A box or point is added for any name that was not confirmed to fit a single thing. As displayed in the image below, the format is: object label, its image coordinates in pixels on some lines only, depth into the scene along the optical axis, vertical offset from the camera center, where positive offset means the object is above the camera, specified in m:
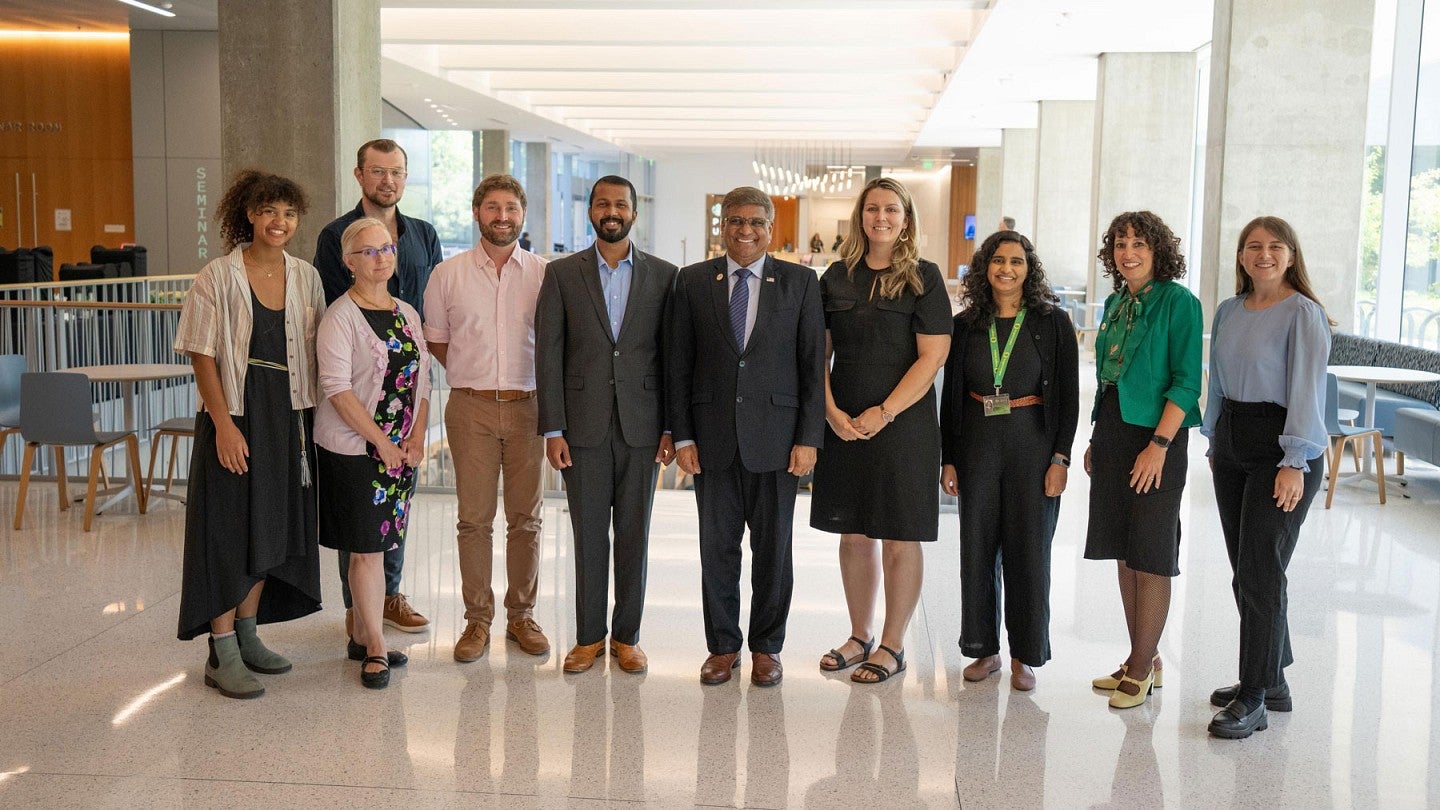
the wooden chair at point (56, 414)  6.69 -0.79
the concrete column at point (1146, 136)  16.33 +2.17
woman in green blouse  3.88 -0.39
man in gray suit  4.16 -0.31
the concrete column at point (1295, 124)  10.57 +1.53
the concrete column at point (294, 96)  7.24 +1.09
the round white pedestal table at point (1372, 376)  8.33 -0.54
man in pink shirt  4.36 -0.36
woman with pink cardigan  4.03 -0.48
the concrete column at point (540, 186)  32.62 +2.60
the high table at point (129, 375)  7.25 -0.61
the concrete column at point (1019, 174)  26.61 +2.60
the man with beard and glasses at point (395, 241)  4.52 +0.13
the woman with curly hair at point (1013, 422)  4.07 -0.44
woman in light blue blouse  3.69 -0.41
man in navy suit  4.06 -0.35
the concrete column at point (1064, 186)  21.59 +1.92
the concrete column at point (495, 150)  28.47 +3.10
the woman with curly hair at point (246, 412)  3.93 -0.45
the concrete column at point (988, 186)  30.16 +2.63
